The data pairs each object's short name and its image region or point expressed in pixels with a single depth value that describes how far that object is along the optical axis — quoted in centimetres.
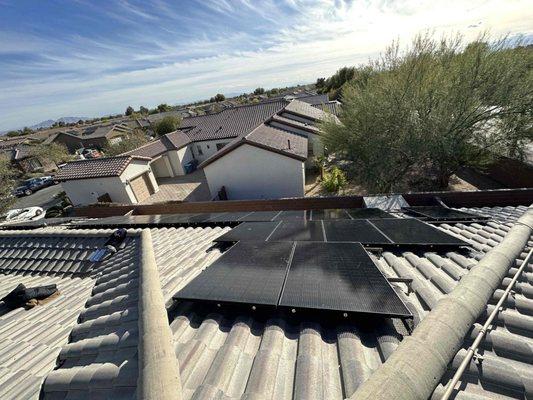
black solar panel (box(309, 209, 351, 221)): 877
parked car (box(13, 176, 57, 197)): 3352
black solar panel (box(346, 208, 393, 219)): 817
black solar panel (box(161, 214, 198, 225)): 1012
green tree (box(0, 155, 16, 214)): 2214
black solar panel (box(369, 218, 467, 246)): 514
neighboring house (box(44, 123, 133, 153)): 5738
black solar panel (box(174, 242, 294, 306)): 350
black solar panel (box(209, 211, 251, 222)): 923
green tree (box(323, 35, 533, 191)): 1416
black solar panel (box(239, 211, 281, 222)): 906
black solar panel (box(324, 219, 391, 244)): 545
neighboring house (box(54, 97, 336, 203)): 2023
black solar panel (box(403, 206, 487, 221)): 705
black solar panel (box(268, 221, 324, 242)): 582
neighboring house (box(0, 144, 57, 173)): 4325
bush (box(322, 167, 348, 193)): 1930
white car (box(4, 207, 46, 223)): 2259
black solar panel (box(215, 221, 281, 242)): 614
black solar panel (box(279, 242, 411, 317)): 305
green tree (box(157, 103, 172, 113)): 9650
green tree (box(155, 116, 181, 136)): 5212
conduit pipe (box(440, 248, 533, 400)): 195
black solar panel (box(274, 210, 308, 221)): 877
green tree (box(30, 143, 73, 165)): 4369
